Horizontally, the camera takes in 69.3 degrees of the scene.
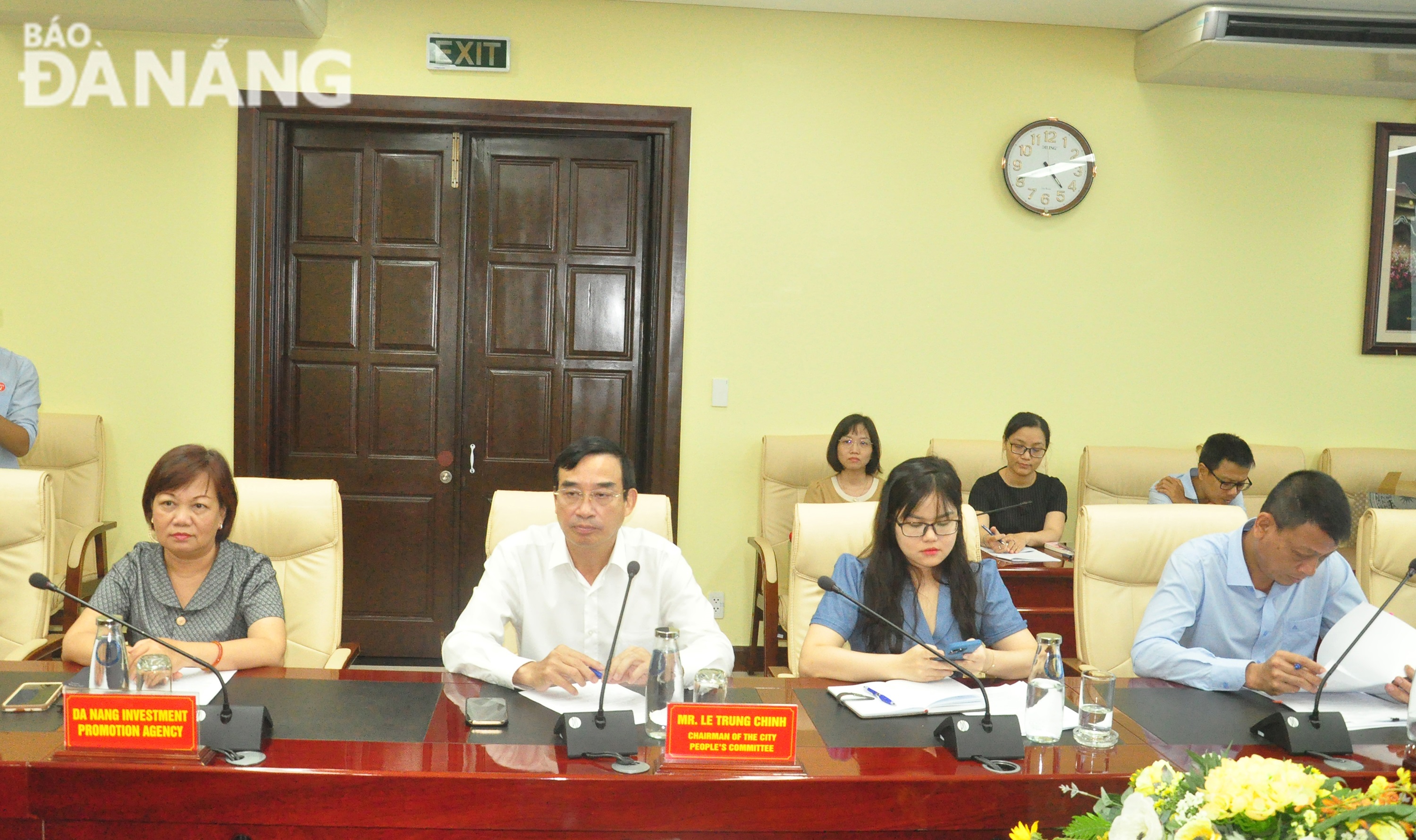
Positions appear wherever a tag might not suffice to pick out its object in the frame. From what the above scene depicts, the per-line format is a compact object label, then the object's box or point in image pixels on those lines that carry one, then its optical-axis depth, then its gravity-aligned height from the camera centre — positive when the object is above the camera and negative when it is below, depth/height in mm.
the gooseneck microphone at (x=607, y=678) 1626 -493
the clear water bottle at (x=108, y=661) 1731 -513
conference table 1496 -620
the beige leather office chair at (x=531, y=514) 2568 -357
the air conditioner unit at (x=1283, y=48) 3828 +1324
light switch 4242 -63
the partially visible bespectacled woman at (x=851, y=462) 3982 -312
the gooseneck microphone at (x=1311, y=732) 1729 -569
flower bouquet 994 -412
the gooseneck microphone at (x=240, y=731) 1568 -568
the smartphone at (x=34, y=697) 1718 -585
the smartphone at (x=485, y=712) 1707 -573
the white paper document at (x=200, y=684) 1780 -578
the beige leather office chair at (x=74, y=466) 3973 -425
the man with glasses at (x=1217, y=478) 3721 -307
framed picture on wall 4410 +659
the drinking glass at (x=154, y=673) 1725 -529
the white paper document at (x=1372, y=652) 1917 -474
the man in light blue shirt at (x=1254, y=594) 2146 -449
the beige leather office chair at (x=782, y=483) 4145 -418
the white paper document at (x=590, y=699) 1812 -588
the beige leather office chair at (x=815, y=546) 2600 -415
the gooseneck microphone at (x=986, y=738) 1641 -567
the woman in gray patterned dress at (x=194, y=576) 2125 -460
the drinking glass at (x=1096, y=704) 1763 -540
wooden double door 4195 +159
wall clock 4238 +924
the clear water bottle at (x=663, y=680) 1710 -513
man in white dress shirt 2201 -469
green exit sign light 4027 +1248
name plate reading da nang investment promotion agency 1543 -547
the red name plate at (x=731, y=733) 1585 -550
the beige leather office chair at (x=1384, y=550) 2654 -391
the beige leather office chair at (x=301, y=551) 2500 -459
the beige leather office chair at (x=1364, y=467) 4359 -286
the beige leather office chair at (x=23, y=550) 2512 -478
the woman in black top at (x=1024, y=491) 3941 -403
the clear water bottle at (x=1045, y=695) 1735 -523
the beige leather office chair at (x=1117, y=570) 2547 -445
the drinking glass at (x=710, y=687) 1697 -511
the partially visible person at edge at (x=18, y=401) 3469 -155
